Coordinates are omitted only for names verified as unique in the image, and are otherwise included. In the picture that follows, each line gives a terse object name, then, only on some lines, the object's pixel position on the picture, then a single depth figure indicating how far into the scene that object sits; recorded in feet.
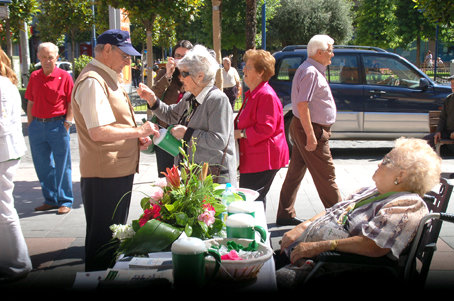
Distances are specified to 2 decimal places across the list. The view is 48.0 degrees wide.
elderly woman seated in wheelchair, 8.64
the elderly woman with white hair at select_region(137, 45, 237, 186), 11.49
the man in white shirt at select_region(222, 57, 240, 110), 38.70
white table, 7.16
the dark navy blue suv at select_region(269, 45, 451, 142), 30.48
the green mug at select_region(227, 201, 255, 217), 8.73
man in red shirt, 18.94
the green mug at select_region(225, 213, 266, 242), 8.14
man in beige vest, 10.54
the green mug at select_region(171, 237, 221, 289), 6.65
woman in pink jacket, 13.96
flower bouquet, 7.97
